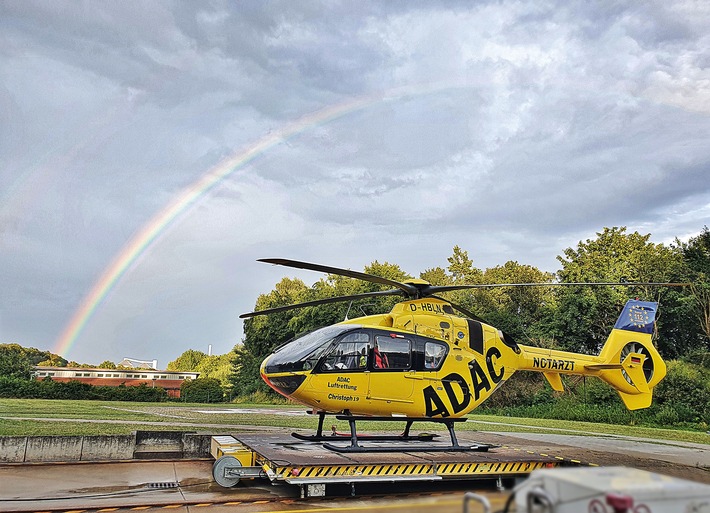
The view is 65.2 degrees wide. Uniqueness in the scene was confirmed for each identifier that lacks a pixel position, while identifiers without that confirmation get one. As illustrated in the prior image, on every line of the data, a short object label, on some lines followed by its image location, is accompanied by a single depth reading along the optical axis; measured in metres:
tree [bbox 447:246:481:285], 60.16
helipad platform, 8.68
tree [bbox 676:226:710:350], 31.27
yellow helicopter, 10.81
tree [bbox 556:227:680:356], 35.97
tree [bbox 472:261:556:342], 41.47
